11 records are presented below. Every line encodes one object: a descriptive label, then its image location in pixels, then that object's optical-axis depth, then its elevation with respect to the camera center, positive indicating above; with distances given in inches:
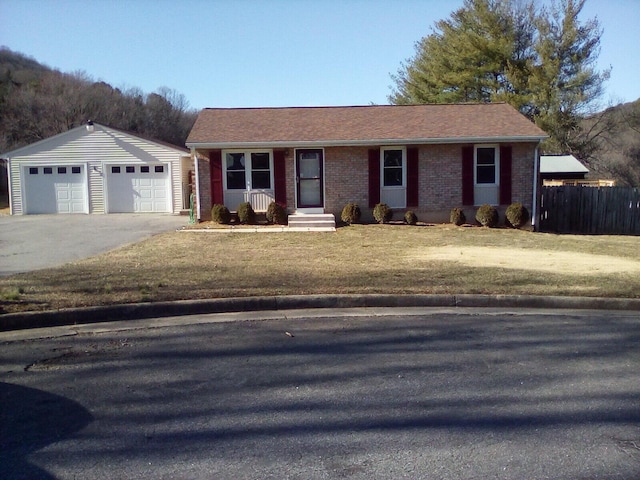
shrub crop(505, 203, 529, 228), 805.9 -40.4
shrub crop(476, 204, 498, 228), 802.2 -40.9
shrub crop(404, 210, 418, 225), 810.8 -42.3
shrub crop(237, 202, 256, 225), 807.7 -32.4
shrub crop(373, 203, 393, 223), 804.3 -35.0
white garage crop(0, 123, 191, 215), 1045.8 +27.0
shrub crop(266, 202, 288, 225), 815.7 -34.7
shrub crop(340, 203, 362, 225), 809.5 -34.9
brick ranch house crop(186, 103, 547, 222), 826.8 +20.4
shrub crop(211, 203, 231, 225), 806.5 -33.1
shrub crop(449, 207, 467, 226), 808.3 -41.9
